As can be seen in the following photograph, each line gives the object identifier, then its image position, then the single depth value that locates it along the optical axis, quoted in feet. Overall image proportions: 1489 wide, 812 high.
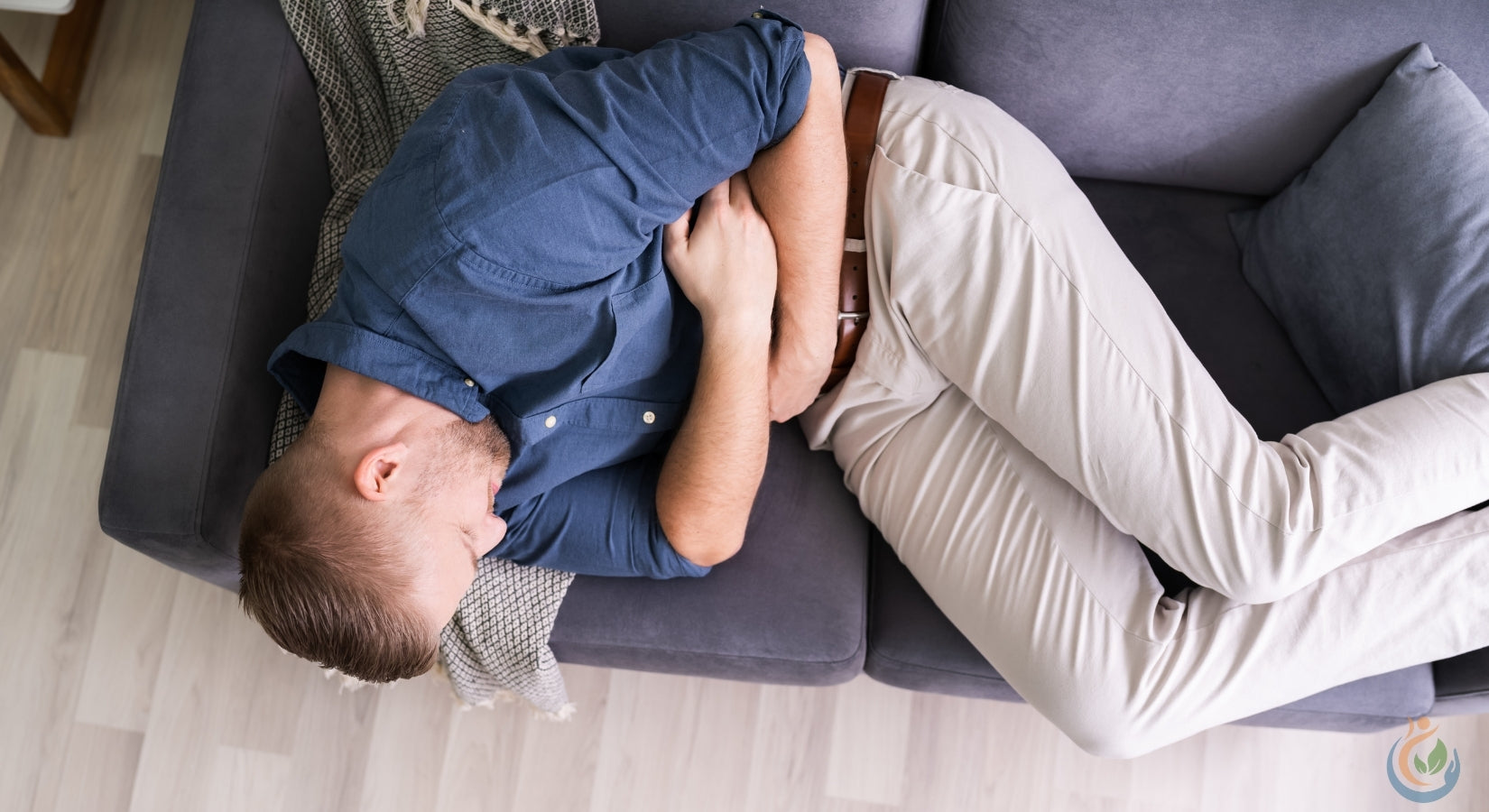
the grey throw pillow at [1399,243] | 3.79
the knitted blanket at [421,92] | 3.83
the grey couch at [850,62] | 3.49
